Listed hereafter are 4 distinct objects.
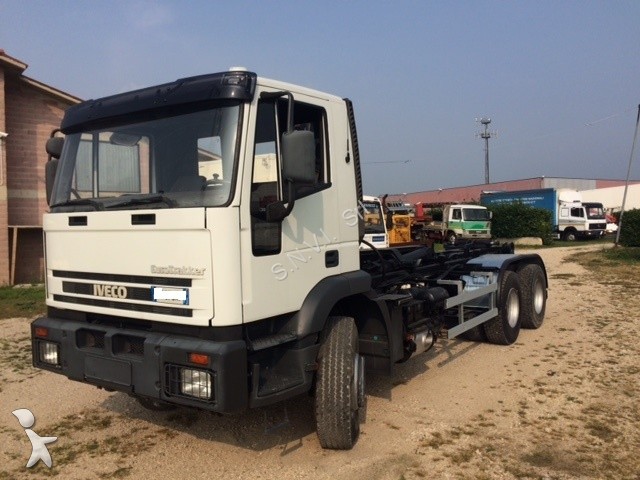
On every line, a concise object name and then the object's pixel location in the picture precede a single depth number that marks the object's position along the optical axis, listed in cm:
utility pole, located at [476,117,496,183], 7569
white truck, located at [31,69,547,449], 355
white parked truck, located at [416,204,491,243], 2967
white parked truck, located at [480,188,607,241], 3419
